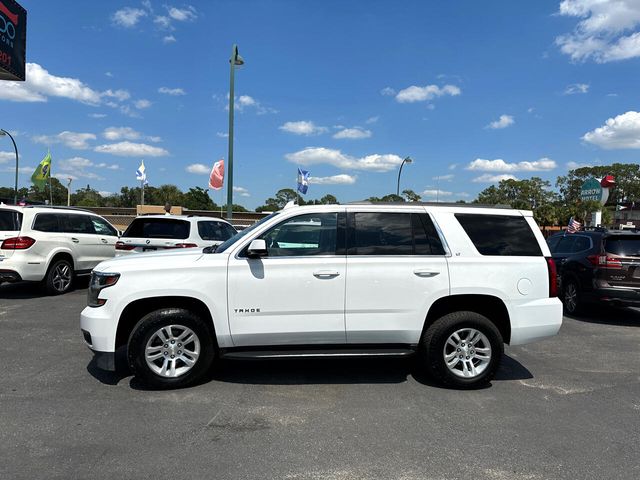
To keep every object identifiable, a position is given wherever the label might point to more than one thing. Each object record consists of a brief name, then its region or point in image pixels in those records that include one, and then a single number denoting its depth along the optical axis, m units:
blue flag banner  28.09
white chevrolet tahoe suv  4.62
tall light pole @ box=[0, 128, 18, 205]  37.84
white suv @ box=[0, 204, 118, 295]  9.19
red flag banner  23.98
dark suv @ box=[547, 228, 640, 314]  8.18
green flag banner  36.28
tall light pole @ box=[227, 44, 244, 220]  15.47
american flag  16.01
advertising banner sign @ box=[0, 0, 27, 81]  17.36
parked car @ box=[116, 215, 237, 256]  9.48
